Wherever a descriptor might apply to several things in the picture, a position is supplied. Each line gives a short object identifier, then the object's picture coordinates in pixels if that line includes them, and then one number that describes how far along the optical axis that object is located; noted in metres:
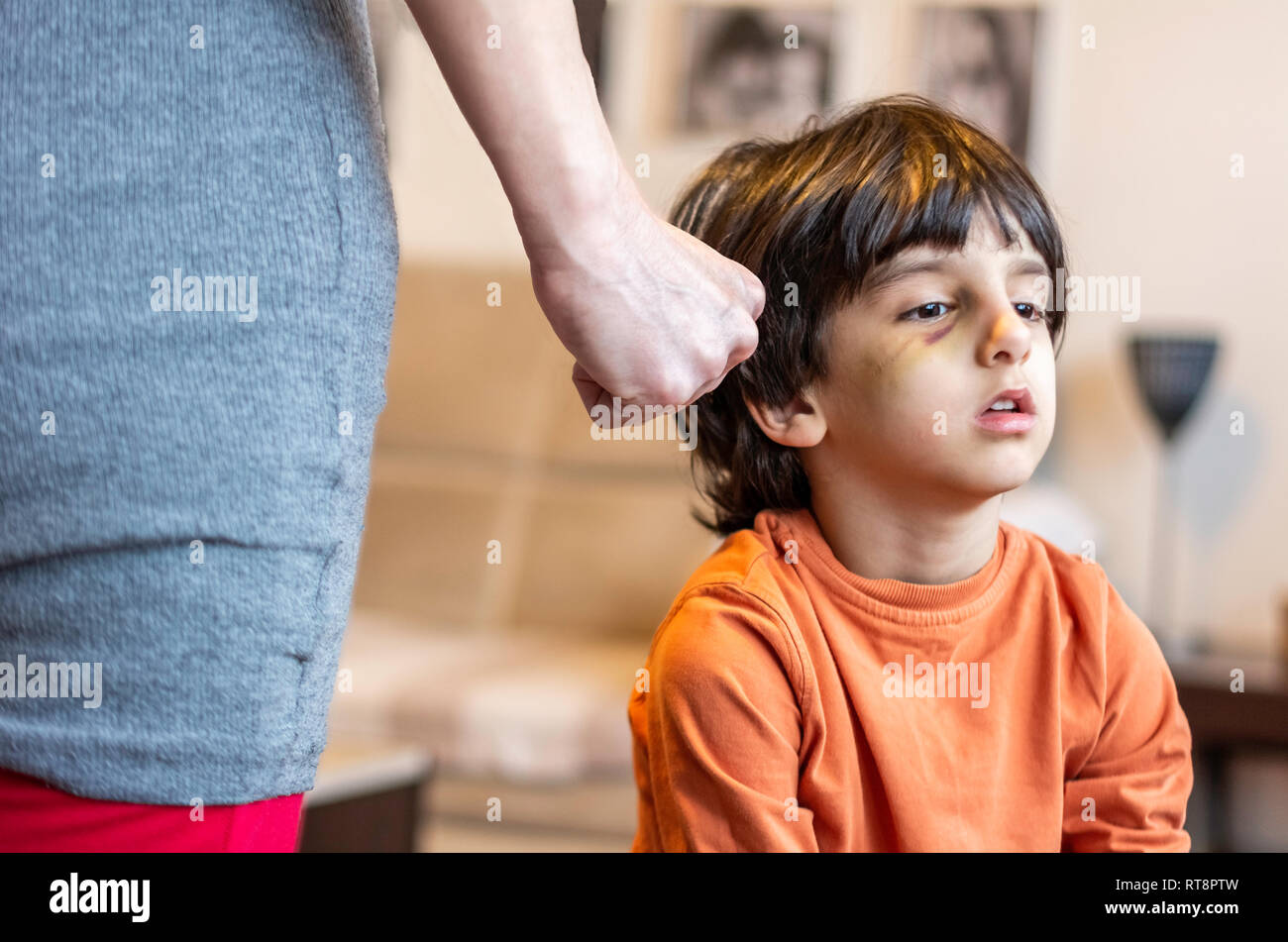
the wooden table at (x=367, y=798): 1.76
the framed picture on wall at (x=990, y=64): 3.08
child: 0.85
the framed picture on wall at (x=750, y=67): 3.24
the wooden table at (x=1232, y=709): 2.45
